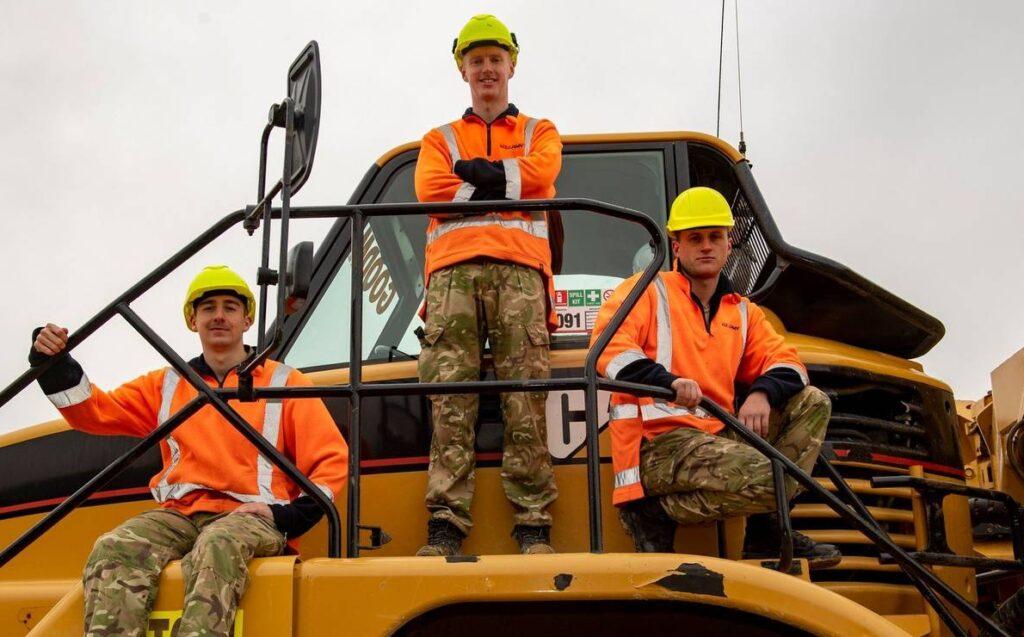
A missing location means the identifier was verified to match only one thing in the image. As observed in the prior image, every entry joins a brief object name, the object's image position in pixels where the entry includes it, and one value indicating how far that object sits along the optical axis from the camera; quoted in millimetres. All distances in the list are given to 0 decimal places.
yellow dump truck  2793
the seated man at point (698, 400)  3361
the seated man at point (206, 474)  2934
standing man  3678
